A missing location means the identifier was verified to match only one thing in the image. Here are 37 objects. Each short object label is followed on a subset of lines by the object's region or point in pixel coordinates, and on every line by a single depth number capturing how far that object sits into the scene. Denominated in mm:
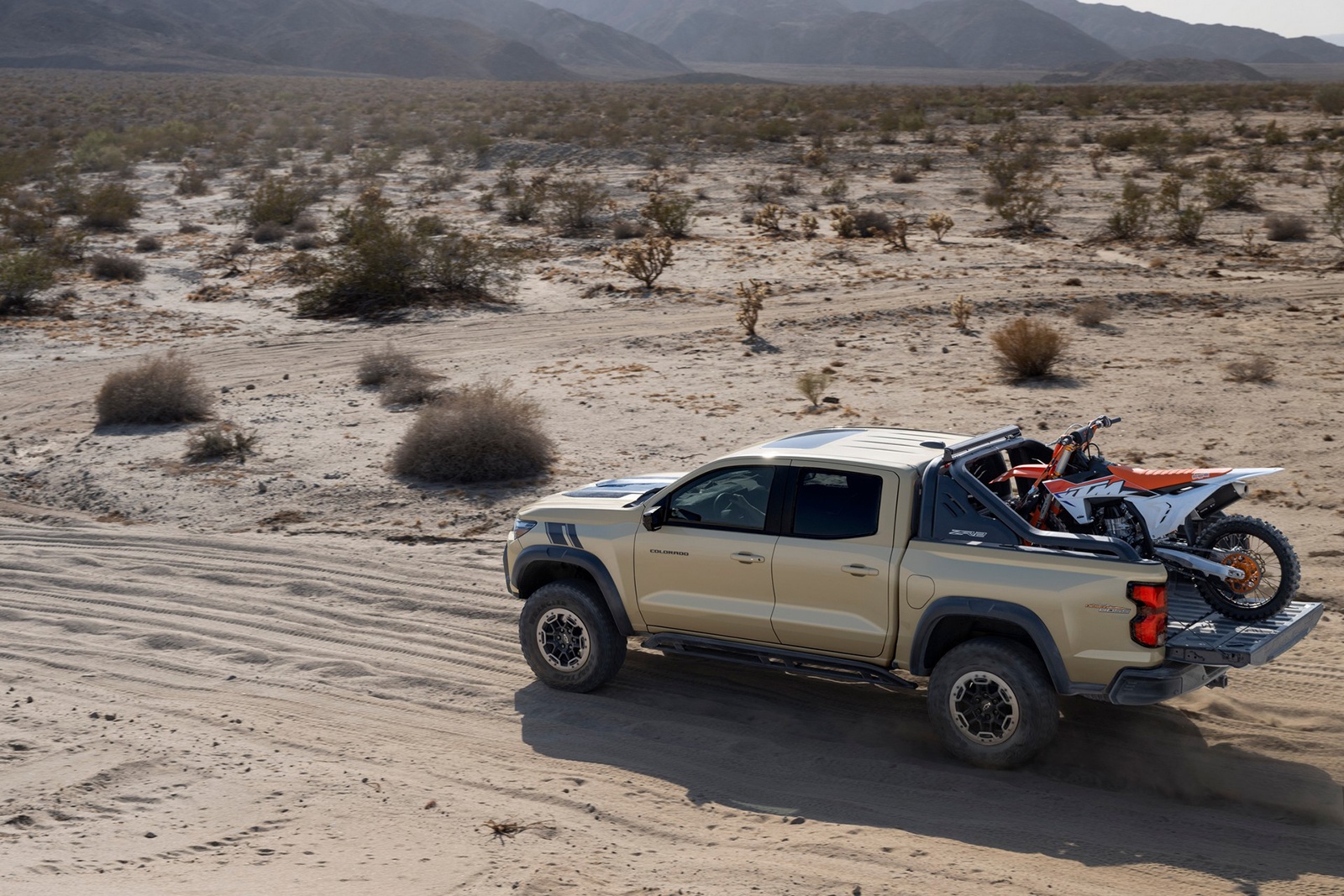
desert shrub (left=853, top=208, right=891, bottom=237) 27250
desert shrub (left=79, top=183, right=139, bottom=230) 30969
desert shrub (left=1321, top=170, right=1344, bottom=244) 23688
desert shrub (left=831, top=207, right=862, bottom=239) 26891
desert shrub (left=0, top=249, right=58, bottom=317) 22391
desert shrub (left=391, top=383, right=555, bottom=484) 12805
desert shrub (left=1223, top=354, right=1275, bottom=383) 14883
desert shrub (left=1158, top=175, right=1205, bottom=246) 24766
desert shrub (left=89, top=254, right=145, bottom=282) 25203
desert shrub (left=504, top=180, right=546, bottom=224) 31094
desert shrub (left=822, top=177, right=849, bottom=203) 32469
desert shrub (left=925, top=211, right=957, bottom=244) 26172
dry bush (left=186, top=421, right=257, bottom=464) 13977
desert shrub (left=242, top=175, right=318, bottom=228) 30469
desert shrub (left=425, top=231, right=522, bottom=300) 23141
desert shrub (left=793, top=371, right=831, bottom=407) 14922
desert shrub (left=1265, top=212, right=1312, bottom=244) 24578
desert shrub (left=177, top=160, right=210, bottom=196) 37812
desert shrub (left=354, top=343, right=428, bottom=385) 17125
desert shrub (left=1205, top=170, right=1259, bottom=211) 28047
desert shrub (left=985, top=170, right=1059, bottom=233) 27188
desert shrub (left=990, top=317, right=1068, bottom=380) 15555
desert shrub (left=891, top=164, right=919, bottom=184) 35156
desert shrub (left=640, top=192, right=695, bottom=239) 27938
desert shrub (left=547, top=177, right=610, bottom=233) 29438
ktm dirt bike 7140
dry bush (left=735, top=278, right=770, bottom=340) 18969
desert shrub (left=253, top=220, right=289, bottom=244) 29125
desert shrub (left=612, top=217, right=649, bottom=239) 28031
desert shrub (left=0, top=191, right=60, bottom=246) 29156
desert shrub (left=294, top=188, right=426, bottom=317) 22562
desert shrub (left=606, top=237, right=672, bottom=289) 23141
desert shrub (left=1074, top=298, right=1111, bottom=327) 18516
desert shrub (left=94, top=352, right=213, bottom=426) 15516
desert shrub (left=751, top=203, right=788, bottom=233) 27719
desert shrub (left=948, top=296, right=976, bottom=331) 18781
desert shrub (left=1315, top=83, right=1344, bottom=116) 51000
